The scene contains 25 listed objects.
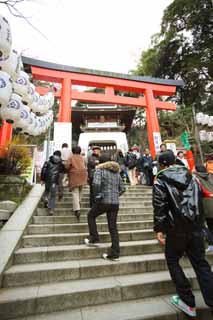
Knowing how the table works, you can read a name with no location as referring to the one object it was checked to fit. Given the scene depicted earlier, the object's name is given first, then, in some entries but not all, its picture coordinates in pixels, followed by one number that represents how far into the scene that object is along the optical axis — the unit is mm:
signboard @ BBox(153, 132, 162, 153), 9730
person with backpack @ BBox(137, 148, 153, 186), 7398
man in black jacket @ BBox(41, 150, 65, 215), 4383
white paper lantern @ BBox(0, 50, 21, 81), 4059
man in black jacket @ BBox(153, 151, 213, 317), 2064
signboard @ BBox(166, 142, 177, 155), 9967
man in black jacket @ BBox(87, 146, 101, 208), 4832
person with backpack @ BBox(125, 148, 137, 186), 7848
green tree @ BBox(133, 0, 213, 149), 14391
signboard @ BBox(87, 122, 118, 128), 16062
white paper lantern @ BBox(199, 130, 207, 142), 11430
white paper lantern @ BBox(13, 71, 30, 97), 5418
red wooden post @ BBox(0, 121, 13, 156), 7464
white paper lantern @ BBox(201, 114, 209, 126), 10672
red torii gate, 8703
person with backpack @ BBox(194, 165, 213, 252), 3096
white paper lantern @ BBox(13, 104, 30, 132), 5573
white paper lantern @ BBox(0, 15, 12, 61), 3406
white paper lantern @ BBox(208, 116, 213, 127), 10764
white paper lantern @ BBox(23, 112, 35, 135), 6156
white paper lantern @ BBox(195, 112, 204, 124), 10636
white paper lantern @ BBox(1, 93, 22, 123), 4976
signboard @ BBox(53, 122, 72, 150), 8031
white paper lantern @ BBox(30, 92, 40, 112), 6722
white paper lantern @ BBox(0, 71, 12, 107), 3781
